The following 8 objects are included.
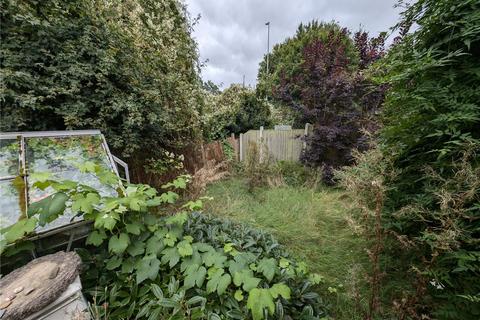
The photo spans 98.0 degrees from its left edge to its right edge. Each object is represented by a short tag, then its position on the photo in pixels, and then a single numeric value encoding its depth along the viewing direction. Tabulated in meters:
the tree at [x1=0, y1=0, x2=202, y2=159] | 2.25
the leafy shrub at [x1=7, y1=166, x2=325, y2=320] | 1.31
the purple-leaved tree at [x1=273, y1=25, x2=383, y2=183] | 5.22
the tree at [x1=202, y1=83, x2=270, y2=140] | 8.82
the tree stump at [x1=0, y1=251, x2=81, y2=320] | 0.99
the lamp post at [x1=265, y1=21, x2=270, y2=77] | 15.67
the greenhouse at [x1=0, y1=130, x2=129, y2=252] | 1.48
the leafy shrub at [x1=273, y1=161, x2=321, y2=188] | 5.38
